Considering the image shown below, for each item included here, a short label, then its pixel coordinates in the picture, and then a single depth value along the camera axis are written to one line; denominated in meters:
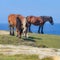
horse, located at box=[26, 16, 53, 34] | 44.06
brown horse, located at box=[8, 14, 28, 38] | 31.97
